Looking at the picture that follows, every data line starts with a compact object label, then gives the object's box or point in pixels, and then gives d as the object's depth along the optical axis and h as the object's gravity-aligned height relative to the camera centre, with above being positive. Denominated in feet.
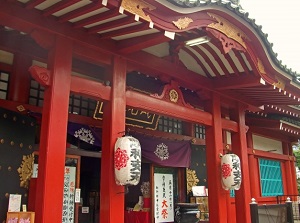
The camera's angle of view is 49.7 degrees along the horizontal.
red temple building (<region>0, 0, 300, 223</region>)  14.30 +6.29
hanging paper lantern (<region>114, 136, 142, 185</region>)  15.44 +1.53
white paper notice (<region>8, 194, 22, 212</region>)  16.65 -0.41
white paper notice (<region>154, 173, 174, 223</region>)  27.96 -0.28
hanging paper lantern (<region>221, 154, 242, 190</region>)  22.36 +1.48
